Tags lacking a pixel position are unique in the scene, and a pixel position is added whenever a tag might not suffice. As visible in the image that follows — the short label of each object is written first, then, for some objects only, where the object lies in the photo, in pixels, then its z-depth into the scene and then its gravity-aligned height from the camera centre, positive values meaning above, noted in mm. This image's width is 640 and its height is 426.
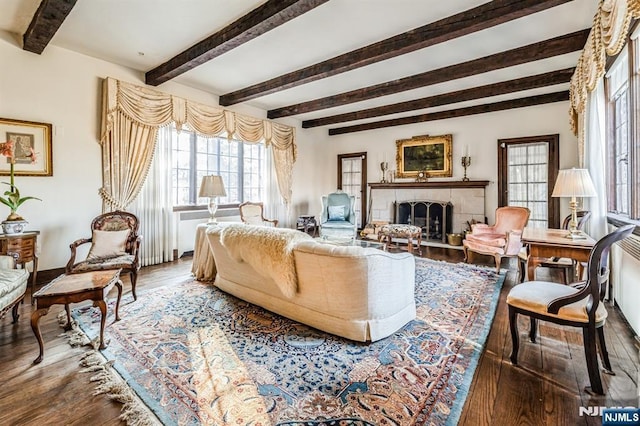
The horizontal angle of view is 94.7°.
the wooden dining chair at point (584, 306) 1695 -588
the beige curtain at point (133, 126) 4121 +1328
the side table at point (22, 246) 2918 -326
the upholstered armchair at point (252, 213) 5488 -8
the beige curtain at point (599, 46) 1907 +1359
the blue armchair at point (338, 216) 5808 -79
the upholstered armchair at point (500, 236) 4133 -378
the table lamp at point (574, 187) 2596 +216
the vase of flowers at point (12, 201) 3063 +140
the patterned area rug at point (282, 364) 1553 -1017
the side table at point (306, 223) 6961 -258
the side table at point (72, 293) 2023 -565
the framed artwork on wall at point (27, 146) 3408 +821
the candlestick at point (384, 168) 7273 +1077
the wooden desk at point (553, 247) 2434 -310
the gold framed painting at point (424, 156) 6445 +1273
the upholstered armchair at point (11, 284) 2148 -545
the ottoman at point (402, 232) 5109 -355
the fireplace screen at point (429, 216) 6363 -98
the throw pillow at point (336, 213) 6098 -17
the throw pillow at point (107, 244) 3319 -356
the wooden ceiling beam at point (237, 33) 2625 +1899
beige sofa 2145 -536
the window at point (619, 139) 2752 +736
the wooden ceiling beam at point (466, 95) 4469 +2087
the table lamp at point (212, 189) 4285 +349
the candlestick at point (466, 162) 6211 +1045
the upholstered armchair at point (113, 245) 3096 -370
